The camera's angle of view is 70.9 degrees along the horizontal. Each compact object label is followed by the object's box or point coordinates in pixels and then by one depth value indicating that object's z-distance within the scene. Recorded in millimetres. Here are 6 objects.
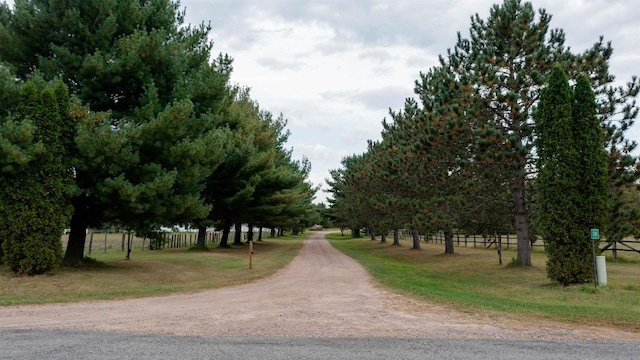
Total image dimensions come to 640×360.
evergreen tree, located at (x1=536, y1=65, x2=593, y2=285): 12789
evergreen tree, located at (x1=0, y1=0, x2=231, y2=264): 13148
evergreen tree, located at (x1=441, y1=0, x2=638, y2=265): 15625
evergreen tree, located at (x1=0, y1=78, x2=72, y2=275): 12203
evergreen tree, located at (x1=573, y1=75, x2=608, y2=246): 12719
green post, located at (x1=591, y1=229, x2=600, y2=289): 12141
